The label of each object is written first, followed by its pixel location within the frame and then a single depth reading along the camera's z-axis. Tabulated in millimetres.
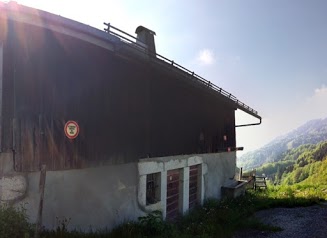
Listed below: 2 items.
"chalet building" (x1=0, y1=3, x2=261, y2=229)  6066
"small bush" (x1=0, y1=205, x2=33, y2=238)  4883
